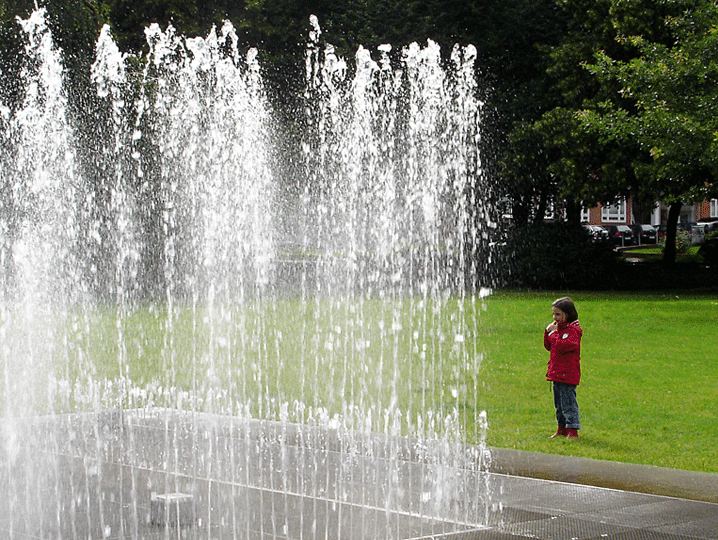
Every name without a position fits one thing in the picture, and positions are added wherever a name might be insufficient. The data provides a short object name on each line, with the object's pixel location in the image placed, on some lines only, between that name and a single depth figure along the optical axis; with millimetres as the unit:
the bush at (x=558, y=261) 34062
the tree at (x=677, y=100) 22922
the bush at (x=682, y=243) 51197
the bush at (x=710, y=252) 37594
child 11078
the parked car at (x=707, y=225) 62856
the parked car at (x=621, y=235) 58984
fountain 8539
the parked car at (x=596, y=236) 35375
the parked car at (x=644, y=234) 64125
